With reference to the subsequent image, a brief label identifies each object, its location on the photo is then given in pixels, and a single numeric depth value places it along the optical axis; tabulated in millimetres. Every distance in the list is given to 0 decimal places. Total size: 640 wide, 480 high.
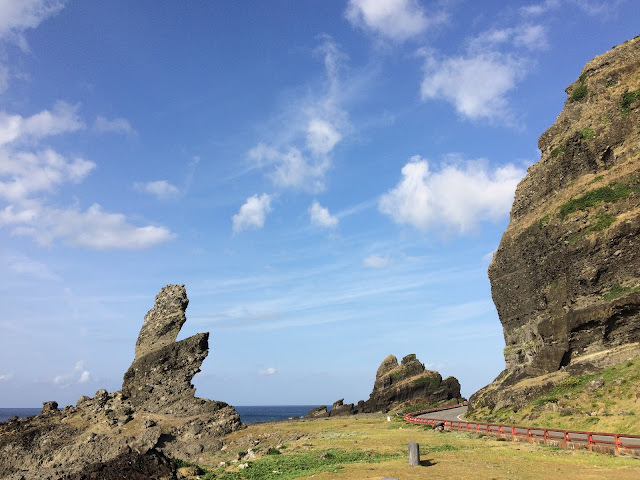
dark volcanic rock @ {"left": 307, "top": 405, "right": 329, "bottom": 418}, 97419
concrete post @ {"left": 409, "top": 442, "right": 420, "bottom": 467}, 21922
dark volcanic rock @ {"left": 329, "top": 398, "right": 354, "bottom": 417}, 93250
